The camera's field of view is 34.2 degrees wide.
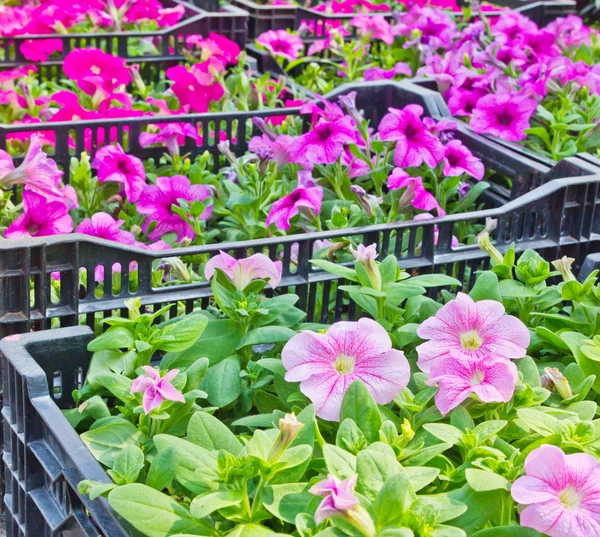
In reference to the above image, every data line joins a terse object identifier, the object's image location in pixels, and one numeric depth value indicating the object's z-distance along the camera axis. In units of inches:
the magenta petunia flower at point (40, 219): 63.2
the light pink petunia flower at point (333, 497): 33.0
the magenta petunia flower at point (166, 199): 69.9
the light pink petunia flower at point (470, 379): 43.0
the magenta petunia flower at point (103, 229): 65.4
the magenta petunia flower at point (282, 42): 109.0
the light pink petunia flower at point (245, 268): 50.7
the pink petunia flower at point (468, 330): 45.8
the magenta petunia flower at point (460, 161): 72.8
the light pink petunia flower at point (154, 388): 42.2
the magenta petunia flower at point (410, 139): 72.2
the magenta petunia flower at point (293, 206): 64.7
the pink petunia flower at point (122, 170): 71.9
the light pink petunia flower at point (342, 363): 43.3
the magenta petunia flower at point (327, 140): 72.6
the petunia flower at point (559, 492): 36.2
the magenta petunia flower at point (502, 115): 81.0
